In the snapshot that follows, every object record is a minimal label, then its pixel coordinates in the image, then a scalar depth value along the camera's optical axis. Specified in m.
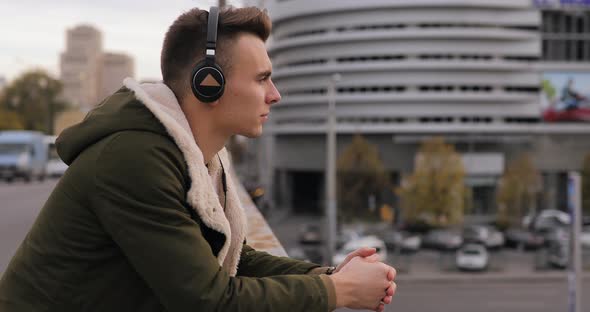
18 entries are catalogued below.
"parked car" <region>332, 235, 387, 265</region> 36.86
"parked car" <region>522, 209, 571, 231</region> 50.41
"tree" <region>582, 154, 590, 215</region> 54.44
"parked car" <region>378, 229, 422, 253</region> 42.94
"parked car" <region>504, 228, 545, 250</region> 44.59
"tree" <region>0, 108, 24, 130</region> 67.88
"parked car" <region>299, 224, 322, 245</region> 44.41
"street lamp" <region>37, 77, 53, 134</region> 85.69
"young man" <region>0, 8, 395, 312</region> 1.72
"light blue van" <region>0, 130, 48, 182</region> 31.77
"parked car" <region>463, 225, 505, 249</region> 44.41
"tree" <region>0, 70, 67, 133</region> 84.69
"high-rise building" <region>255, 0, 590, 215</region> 60.81
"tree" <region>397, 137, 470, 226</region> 50.09
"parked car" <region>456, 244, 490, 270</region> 38.66
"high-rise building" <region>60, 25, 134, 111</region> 176.50
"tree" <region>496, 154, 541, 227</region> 52.70
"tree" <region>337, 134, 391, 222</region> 52.94
